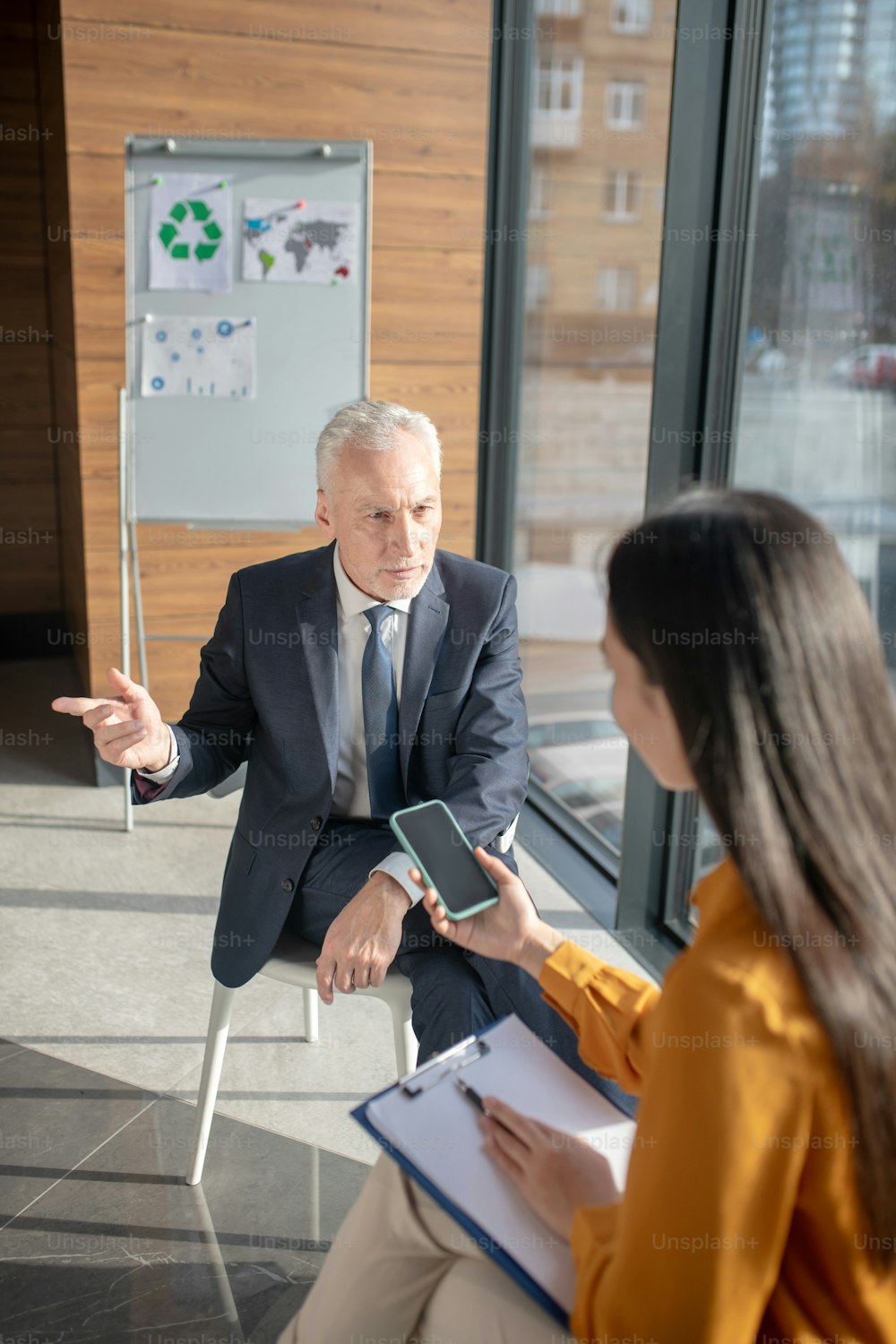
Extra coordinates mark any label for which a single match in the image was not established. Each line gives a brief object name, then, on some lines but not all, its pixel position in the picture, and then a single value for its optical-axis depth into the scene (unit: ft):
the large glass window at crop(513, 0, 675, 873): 11.14
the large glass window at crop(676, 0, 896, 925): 6.86
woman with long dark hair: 3.00
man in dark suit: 6.44
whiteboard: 11.87
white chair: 6.32
